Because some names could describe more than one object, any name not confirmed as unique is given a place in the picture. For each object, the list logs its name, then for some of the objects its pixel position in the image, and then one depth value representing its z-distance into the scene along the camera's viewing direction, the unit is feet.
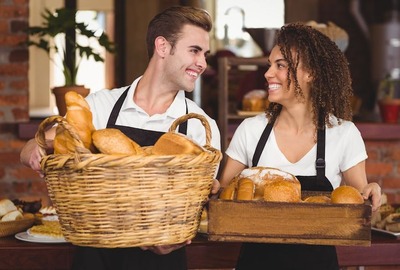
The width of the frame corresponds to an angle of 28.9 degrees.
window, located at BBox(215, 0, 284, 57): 23.90
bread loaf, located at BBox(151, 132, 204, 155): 5.97
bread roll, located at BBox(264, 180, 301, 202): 6.45
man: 7.27
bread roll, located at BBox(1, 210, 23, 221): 8.52
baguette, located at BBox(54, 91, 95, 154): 5.90
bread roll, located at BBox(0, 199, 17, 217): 8.76
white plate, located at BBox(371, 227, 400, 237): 8.73
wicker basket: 5.68
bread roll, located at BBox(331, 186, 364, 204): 6.40
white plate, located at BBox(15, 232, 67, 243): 8.21
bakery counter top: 8.09
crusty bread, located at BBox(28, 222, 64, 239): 8.24
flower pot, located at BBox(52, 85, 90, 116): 13.38
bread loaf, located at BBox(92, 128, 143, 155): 5.82
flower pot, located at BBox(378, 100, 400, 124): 15.84
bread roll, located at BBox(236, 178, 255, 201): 6.59
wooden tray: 6.24
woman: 7.45
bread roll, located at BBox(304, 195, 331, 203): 6.55
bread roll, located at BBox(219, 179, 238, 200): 6.66
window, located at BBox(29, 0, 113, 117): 22.67
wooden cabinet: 12.62
